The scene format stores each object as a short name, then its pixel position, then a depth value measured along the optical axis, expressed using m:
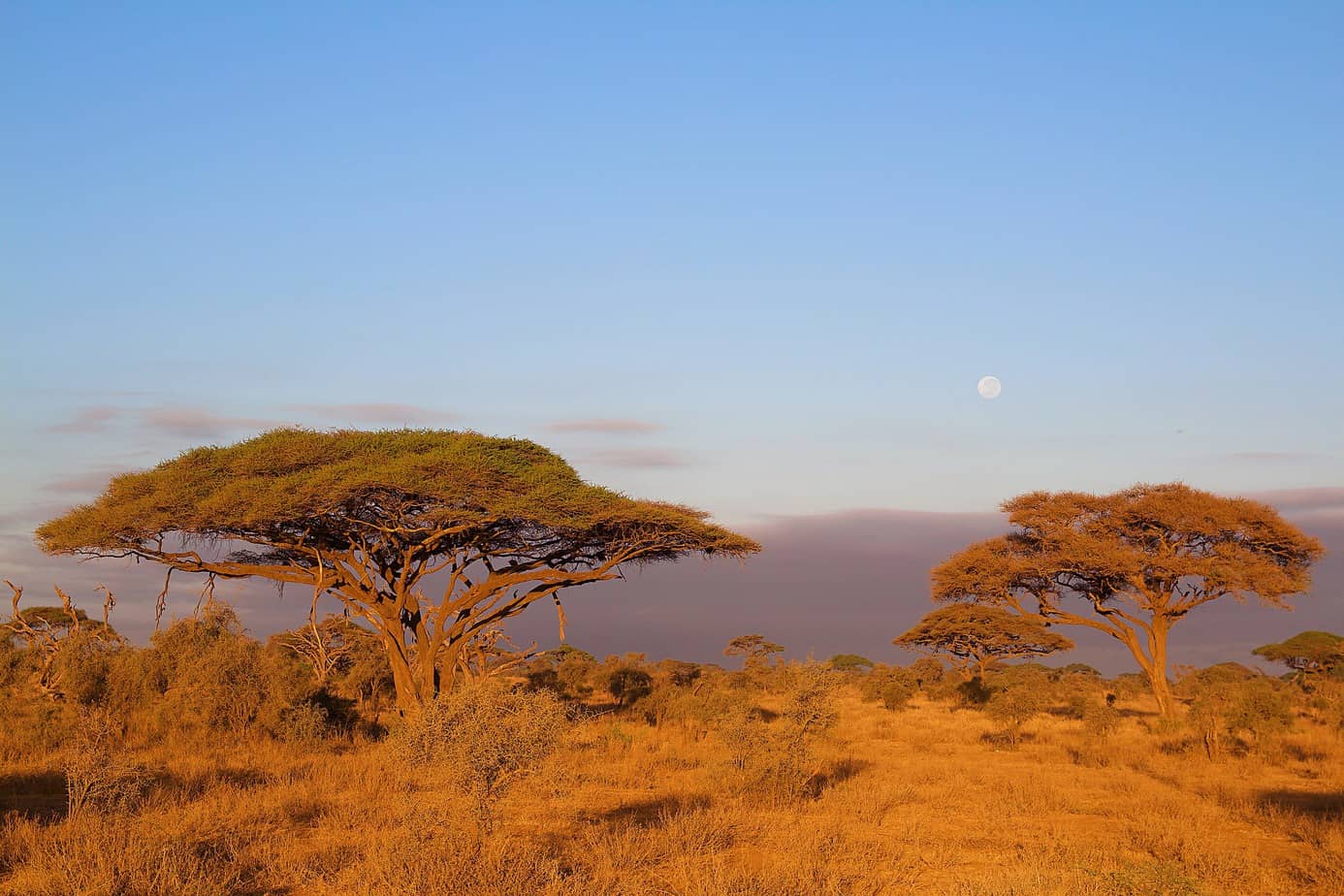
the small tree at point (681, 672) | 39.40
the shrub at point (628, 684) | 32.22
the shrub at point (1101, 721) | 24.88
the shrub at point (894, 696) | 37.66
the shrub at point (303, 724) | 19.73
